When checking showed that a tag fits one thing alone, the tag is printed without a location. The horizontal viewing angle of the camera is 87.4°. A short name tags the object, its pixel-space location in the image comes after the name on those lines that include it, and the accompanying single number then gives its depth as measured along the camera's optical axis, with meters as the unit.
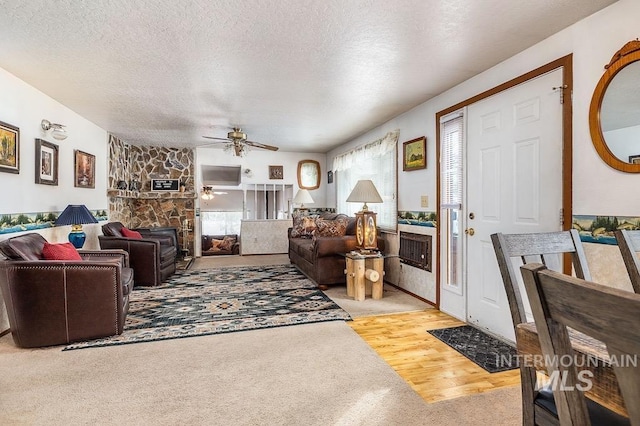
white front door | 2.48
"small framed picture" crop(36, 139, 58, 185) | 3.62
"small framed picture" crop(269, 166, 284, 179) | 7.72
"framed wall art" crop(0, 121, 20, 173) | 3.05
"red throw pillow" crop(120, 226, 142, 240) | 5.06
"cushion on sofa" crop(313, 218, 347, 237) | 4.98
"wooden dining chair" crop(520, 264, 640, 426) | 0.50
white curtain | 4.70
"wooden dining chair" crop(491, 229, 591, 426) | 1.09
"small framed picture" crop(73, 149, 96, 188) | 4.56
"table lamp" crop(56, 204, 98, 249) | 3.83
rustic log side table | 4.04
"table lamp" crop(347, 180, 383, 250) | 4.32
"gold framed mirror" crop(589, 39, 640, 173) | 1.92
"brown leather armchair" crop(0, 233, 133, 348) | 2.65
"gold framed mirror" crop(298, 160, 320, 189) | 7.86
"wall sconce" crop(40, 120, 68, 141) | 3.69
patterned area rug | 3.06
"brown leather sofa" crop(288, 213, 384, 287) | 4.48
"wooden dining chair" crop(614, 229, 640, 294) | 1.29
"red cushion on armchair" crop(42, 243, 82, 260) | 2.90
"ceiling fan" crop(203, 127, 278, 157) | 4.80
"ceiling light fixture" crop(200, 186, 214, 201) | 7.35
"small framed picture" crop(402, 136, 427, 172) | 3.98
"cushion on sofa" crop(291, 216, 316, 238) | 6.05
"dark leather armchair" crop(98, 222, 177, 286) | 4.60
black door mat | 2.43
